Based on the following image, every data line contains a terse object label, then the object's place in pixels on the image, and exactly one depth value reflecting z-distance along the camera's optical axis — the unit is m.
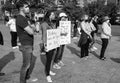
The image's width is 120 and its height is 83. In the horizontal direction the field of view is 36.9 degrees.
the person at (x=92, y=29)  8.29
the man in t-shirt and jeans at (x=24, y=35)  3.84
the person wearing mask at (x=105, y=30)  6.44
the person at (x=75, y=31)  13.02
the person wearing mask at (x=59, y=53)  5.72
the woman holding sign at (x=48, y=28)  4.51
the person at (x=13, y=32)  9.05
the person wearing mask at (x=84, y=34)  6.61
